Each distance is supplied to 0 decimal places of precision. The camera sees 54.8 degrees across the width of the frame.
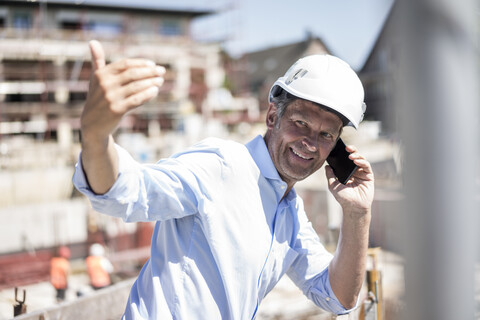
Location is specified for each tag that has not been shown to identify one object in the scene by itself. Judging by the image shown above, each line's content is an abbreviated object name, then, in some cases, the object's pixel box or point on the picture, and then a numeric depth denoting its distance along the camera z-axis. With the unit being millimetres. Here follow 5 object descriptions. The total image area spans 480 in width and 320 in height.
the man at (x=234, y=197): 1199
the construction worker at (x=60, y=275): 7888
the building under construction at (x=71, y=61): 24766
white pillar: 494
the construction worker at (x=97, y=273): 7984
